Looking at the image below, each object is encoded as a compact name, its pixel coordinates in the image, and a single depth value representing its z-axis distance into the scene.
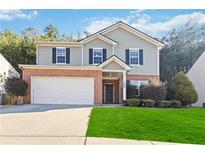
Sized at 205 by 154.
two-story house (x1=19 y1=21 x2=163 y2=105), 13.49
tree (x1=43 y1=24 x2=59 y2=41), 20.46
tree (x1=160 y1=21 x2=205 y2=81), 20.56
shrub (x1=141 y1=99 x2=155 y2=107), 11.64
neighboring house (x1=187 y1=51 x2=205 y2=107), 14.89
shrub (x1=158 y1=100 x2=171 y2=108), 11.56
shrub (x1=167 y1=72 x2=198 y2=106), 12.23
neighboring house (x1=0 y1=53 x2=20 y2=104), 13.06
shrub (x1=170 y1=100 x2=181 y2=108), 11.71
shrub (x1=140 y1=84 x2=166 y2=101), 12.07
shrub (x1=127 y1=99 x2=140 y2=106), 11.72
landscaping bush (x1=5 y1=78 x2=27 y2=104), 12.53
